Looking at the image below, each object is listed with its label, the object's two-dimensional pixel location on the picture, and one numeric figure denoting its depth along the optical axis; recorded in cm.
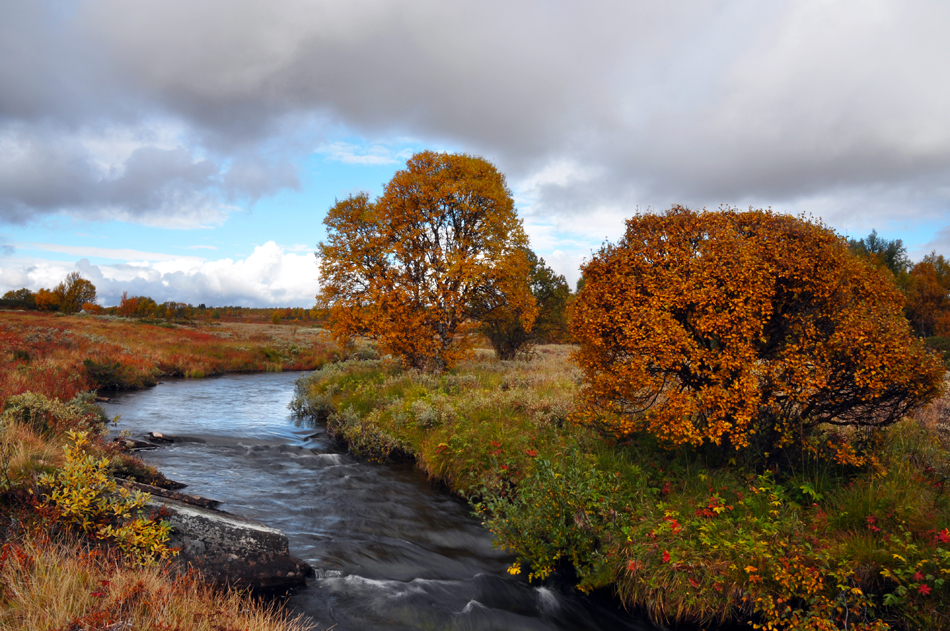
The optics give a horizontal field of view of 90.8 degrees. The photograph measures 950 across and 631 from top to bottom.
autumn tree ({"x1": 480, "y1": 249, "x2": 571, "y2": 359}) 2503
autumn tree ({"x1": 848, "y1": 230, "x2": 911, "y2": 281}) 5568
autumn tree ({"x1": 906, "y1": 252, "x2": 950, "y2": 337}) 4634
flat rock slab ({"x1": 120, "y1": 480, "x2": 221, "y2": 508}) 697
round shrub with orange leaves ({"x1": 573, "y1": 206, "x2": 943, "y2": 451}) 659
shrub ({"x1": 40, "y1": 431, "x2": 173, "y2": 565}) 534
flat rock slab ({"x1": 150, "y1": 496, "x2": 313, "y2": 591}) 613
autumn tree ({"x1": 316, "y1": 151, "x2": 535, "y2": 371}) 1931
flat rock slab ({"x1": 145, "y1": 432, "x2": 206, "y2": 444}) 1423
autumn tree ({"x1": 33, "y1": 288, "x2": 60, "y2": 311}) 8050
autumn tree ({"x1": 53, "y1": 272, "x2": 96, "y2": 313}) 7881
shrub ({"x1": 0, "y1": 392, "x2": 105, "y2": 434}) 928
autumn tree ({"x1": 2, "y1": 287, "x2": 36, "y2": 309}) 8000
